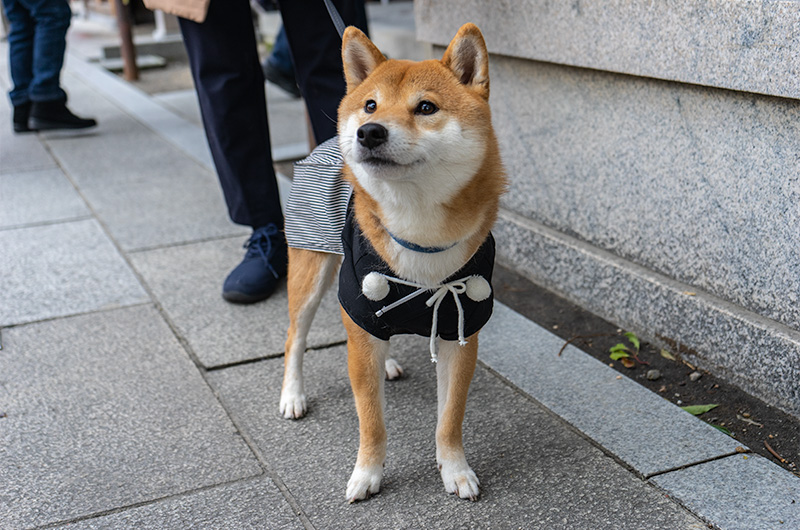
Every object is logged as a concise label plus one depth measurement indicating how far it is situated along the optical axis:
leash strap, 2.65
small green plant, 3.05
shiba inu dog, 1.95
